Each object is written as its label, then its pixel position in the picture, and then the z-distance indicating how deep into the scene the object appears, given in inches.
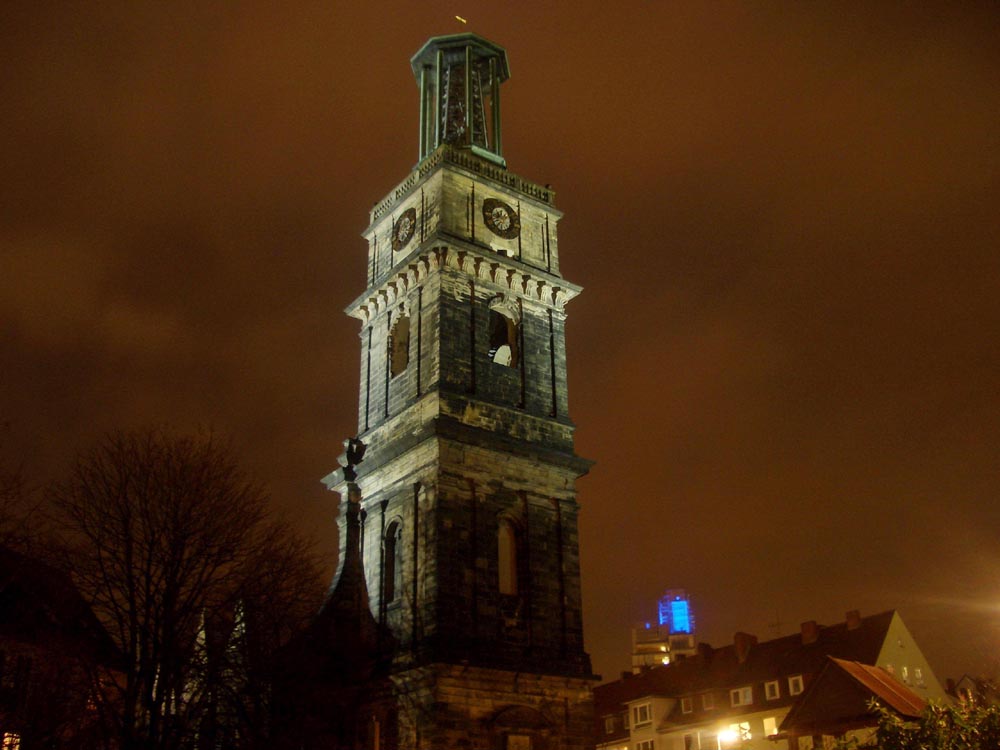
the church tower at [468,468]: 1195.3
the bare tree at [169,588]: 1001.5
